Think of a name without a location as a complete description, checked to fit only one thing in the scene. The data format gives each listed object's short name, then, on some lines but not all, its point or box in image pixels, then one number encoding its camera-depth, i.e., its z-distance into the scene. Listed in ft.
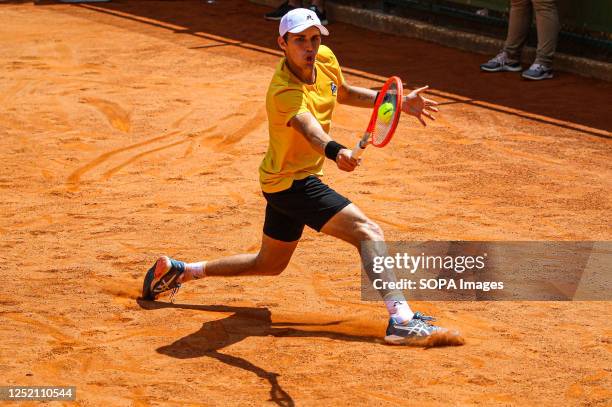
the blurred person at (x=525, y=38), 91.40
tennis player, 42.60
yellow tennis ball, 41.29
